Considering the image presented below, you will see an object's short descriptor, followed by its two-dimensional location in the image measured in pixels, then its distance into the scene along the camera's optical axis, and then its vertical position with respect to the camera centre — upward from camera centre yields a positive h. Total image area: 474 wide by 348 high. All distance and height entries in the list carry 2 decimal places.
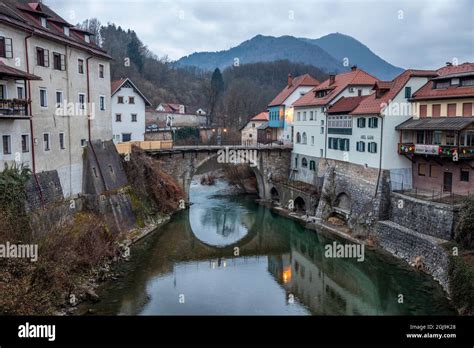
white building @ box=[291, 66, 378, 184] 39.84 +1.09
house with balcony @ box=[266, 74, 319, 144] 50.88 +2.70
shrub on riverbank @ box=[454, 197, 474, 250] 21.98 -5.05
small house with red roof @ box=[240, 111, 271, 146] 58.12 -0.35
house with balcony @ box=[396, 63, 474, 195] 26.23 -0.41
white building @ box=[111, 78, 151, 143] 42.34 +1.67
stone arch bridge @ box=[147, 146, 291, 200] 42.62 -3.45
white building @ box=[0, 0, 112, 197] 21.66 +2.13
